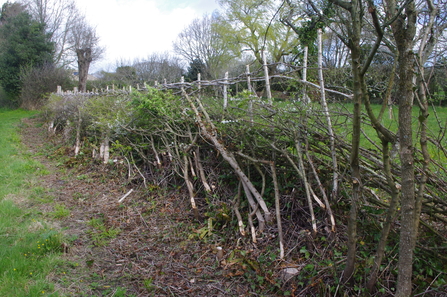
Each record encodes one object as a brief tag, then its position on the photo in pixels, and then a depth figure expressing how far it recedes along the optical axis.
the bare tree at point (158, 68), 28.90
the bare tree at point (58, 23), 27.49
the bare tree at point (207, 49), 29.17
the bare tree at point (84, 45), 27.89
